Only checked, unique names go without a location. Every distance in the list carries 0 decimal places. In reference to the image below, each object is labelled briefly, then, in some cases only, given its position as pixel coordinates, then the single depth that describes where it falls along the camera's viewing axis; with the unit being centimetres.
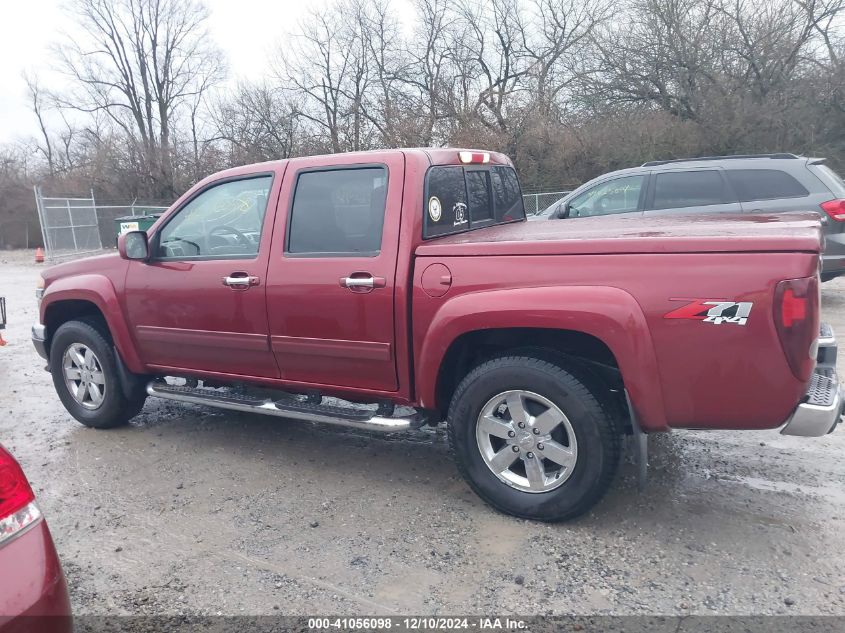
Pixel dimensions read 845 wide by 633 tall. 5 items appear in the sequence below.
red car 183
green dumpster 1753
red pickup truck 278
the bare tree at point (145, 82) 3544
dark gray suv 746
